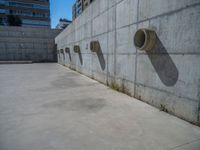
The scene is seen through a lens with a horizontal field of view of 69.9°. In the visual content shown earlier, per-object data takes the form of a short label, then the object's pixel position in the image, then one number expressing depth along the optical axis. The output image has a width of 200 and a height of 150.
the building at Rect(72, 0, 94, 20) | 49.14
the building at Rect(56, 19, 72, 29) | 67.44
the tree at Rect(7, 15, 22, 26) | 38.75
